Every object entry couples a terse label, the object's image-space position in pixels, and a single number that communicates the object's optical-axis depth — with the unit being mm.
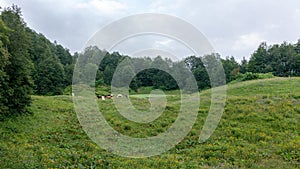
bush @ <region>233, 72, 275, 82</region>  39438
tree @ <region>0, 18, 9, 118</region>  13486
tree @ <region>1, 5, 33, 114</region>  16203
